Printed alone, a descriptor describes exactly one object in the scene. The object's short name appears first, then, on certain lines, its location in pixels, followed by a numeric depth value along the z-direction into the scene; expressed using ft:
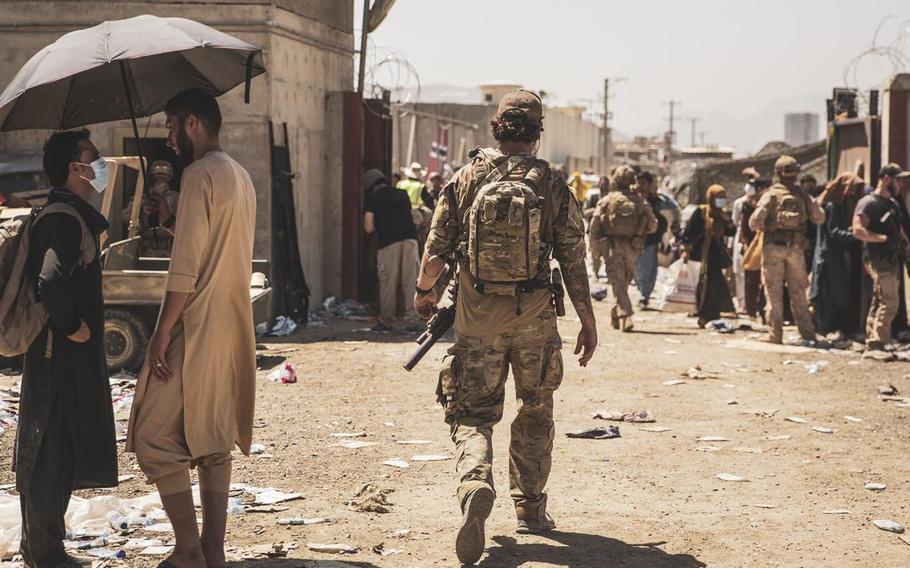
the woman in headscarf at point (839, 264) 44.47
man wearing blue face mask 16.46
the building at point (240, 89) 47.57
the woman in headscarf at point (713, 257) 49.90
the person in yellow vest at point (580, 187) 102.12
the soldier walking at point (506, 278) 18.24
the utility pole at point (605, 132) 282.75
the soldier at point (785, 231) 42.06
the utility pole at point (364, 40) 59.21
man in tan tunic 15.62
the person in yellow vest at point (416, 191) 58.08
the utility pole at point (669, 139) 380.93
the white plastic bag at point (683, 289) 53.11
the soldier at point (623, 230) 47.91
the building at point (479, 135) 114.62
